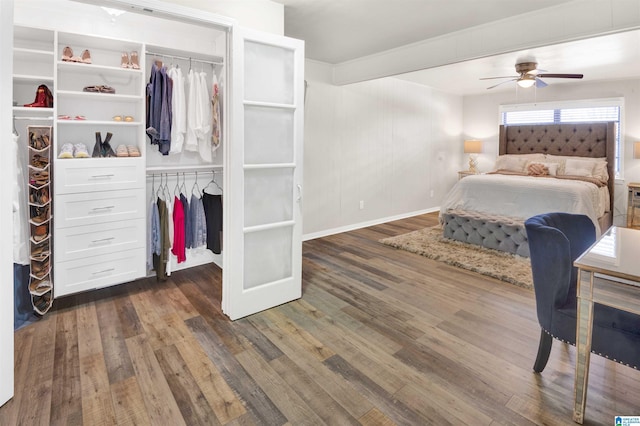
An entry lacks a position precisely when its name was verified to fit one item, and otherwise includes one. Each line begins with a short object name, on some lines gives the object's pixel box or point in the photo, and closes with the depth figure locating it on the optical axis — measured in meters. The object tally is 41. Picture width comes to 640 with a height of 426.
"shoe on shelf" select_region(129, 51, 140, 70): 3.12
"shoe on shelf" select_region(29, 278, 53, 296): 2.68
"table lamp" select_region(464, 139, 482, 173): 7.13
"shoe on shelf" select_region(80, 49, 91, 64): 2.93
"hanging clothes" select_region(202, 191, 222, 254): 3.64
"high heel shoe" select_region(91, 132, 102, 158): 3.09
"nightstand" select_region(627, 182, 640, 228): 5.35
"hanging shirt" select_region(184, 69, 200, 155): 3.42
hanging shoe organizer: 2.67
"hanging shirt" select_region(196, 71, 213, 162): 3.46
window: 5.74
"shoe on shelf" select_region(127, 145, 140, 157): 3.15
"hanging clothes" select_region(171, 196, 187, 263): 3.48
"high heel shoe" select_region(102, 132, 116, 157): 3.11
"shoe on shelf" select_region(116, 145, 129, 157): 3.11
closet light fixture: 2.86
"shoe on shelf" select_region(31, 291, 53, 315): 2.68
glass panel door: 2.63
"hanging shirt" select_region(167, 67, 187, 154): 3.34
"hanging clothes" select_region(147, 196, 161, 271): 3.36
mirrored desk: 1.45
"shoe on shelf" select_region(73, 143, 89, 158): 2.92
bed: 4.32
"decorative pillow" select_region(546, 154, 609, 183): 5.43
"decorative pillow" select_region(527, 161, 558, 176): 5.78
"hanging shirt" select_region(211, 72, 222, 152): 3.52
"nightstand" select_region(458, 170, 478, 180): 7.20
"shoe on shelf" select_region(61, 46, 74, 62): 2.83
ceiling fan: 4.45
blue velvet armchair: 1.59
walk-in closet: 2.67
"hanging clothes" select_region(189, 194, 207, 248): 3.62
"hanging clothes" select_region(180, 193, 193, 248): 3.57
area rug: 3.62
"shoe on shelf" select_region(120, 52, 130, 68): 3.12
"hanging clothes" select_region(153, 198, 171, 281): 3.39
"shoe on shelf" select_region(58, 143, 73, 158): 2.84
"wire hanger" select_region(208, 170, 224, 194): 3.86
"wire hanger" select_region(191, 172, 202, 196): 3.78
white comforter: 4.25
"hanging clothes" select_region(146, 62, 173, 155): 3.24
